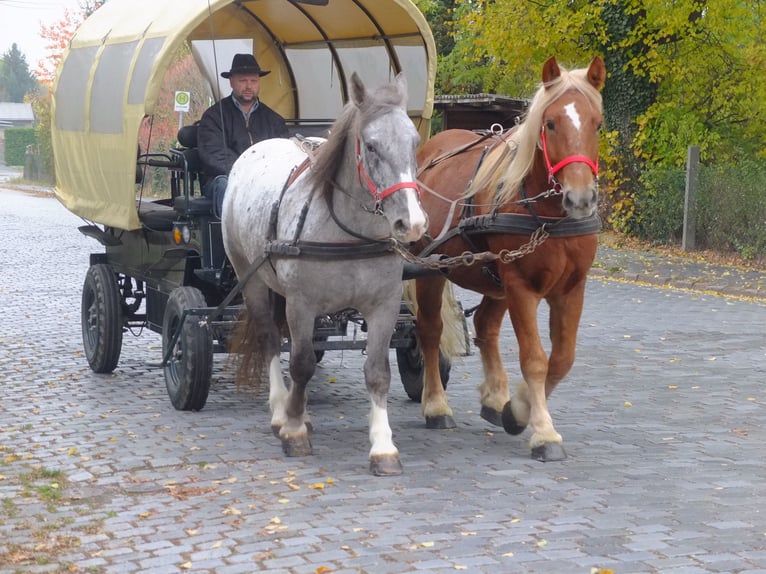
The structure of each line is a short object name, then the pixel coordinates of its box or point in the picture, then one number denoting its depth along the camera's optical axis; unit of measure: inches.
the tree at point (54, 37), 2089.1
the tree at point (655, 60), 751.1
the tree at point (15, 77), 6162.9
